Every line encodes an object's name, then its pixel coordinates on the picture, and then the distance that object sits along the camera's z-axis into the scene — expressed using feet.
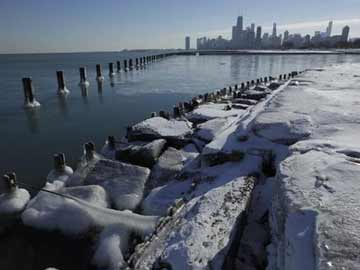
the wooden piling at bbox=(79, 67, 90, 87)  71.02
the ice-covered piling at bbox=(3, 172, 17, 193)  17.38
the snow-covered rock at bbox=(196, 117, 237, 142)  23.76
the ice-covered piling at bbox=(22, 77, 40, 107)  46.73
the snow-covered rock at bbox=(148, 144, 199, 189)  18.63
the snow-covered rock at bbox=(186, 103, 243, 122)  30.40
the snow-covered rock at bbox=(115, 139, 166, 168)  20.88
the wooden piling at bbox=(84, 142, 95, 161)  22.68
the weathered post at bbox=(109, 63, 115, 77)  93.96
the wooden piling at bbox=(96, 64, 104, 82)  81.07
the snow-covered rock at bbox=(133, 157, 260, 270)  8.31
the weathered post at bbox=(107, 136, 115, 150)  25.33
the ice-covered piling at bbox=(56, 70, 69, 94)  59.36
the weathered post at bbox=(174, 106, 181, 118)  34.59
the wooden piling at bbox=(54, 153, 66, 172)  20.68
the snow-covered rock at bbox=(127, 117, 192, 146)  24.24
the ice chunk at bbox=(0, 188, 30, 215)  16.29
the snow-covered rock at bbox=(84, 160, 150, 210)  16.61
